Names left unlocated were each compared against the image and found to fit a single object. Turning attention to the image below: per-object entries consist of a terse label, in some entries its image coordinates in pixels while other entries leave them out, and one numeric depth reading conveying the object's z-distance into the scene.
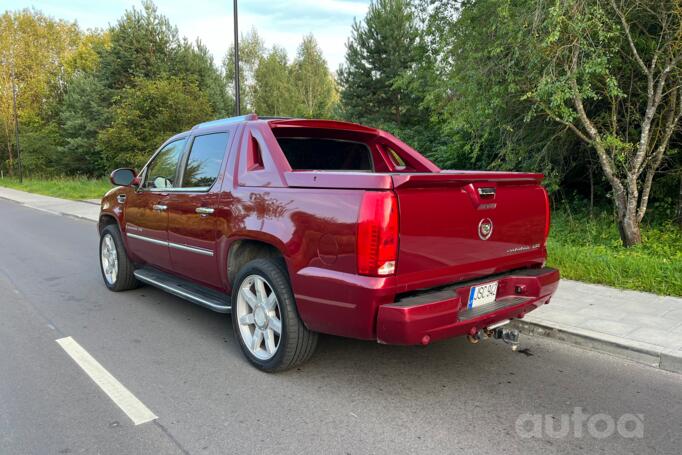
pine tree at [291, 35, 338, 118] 49.94
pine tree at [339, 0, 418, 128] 23.97
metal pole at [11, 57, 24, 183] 39.00
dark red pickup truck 2.89
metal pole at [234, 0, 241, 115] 13.13
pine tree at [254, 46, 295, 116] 44.75
